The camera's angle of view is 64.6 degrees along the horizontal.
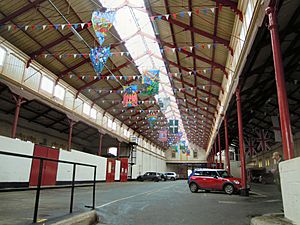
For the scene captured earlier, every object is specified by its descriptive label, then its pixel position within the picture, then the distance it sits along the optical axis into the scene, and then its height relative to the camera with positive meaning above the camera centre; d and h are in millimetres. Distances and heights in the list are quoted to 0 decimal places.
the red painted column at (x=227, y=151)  21688 +1916
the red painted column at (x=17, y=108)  16906 +4265
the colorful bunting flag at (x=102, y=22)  12258 +7492
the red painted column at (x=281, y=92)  6553 +2257
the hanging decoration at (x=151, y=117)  33031 +7337
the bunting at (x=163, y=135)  33497 +4938
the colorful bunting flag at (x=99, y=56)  15817 +7483
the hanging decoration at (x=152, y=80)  19400 +7238
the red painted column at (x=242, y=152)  14764 +1223
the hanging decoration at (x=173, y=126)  31859 +5989
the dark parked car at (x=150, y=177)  44688 -1105
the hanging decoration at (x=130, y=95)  22703 +7108
